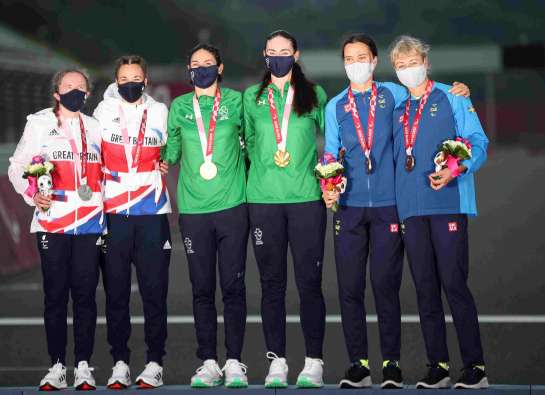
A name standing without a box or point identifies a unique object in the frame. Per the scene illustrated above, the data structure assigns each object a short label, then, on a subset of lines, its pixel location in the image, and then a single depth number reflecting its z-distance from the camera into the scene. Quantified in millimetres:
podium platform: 14633
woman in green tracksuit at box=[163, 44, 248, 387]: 15734
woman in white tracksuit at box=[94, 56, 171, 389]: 16016
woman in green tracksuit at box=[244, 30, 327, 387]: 15656
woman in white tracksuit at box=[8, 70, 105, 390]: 15773
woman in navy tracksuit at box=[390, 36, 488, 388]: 14992
